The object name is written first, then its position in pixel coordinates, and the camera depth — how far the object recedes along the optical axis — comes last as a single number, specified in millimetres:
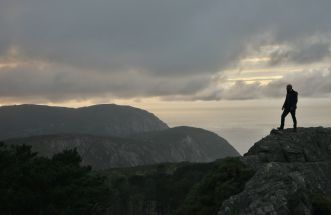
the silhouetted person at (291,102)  29166
